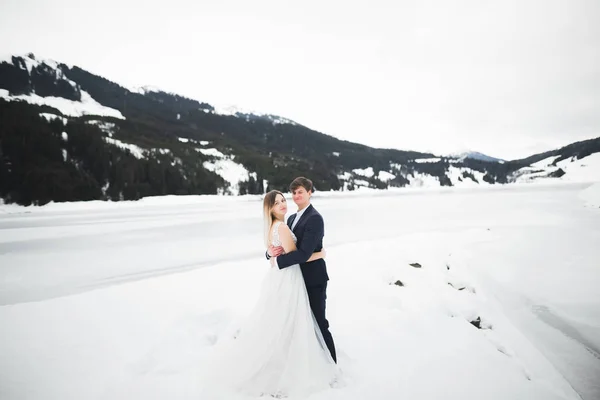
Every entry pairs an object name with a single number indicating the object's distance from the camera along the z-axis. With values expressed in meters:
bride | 3.16
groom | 2.98
